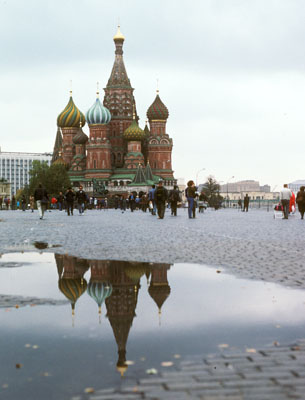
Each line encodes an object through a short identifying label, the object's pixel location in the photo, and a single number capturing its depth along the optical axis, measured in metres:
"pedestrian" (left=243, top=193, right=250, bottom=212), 54.71
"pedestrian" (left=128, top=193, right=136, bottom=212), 51.31
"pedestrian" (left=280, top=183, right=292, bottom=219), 29.72
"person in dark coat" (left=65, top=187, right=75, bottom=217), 36.73
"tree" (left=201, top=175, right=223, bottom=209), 135.12
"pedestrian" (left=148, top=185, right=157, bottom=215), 34.05
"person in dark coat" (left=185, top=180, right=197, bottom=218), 29.48
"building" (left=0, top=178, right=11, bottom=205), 172.60
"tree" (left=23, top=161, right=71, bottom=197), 107.44
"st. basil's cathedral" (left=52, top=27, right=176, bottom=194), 121.50
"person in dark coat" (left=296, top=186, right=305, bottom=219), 31.69
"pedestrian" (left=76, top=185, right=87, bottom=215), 38.56
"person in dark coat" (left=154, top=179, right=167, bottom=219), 29.23
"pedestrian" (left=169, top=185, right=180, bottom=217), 31.34
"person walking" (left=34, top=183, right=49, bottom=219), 30.23
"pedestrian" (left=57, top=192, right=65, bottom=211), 58.59
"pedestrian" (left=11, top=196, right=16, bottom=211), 85.84
